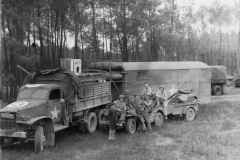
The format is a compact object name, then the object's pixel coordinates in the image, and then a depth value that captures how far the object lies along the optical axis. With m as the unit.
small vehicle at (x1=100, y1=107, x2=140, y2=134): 11.23
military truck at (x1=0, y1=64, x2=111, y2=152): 8.61
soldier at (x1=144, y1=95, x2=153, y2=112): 12.33
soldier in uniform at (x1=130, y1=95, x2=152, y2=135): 11.44
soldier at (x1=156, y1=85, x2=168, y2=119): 13.20
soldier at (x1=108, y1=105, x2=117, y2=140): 10.45
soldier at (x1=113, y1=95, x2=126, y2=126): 10.92
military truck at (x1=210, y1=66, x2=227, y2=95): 25.38
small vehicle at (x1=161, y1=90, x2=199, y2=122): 13.93
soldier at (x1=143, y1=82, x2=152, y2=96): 13.42
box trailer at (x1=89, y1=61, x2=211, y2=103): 15.46
